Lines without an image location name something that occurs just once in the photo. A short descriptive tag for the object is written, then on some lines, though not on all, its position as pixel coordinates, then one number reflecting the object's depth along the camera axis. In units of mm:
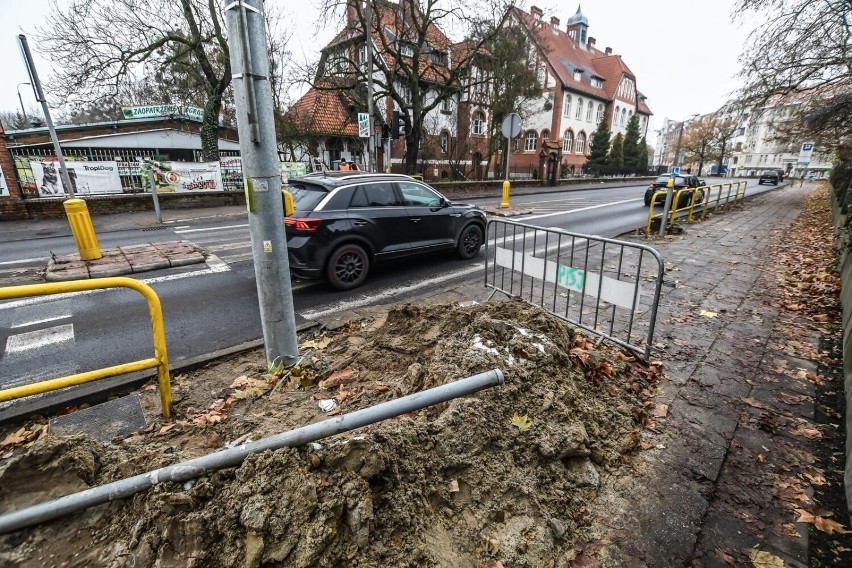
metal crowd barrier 4082
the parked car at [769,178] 44281
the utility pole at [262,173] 2896
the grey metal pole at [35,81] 7736
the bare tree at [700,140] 70688
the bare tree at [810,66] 15523
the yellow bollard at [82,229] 7656
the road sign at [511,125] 14414
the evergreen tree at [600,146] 52688
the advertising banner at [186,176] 16234
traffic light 16438
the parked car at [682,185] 18616
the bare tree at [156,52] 17000
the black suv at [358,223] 6133
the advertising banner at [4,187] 12711
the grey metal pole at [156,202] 12348
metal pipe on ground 1626
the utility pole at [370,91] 16834
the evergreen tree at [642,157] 59031
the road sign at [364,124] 16297
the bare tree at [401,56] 21391
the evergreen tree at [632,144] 57584
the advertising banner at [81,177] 13828
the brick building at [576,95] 50312
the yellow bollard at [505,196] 16938
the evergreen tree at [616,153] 53778
